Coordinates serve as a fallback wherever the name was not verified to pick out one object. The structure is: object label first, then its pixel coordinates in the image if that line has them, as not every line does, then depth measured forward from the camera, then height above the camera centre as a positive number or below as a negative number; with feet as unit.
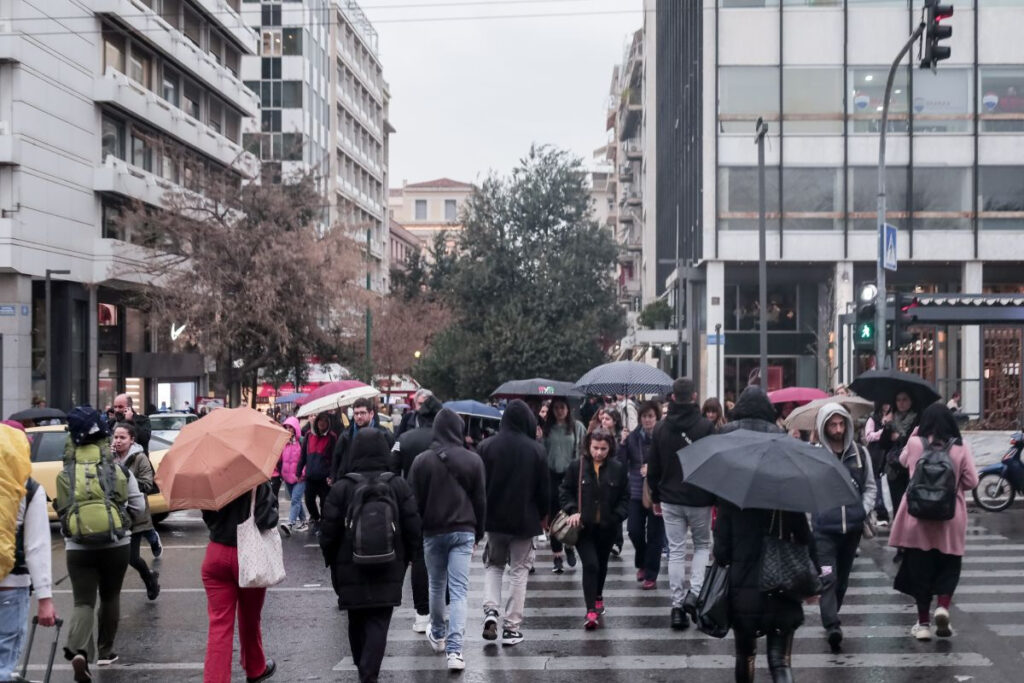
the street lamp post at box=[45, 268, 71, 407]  104.42 -1.07
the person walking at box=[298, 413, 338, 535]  50.55 -4.88
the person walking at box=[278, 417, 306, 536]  54.80 -6.66
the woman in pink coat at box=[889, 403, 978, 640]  30.25 -5.18
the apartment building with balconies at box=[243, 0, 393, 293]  240.12 +52.34
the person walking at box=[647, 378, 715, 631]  32.63 -4.25
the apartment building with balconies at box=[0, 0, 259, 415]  108.17 +17.00
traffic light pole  69.87 +2.29
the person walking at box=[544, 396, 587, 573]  43.57 -3.77
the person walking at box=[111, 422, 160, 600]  33.22 -3.34
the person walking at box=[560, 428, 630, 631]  31.83 -4.38
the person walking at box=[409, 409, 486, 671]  28.07 -3.85
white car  80.02 -5.52
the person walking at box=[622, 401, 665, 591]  39.29 -5.79
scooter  60.18 -7.08
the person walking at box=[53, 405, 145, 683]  26.23 -4.01
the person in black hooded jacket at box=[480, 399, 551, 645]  30.48 -4.30
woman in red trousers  23.50 -4.57
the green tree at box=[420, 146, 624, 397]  149.79 +6.89
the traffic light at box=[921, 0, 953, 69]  53.47 +13.49
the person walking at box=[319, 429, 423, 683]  23.73 -4.39
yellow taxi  54.73 -5.45
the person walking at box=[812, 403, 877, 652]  28.71 -4.28
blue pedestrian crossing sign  73.63 +5.41
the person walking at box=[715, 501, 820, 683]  21.47 -4.31
